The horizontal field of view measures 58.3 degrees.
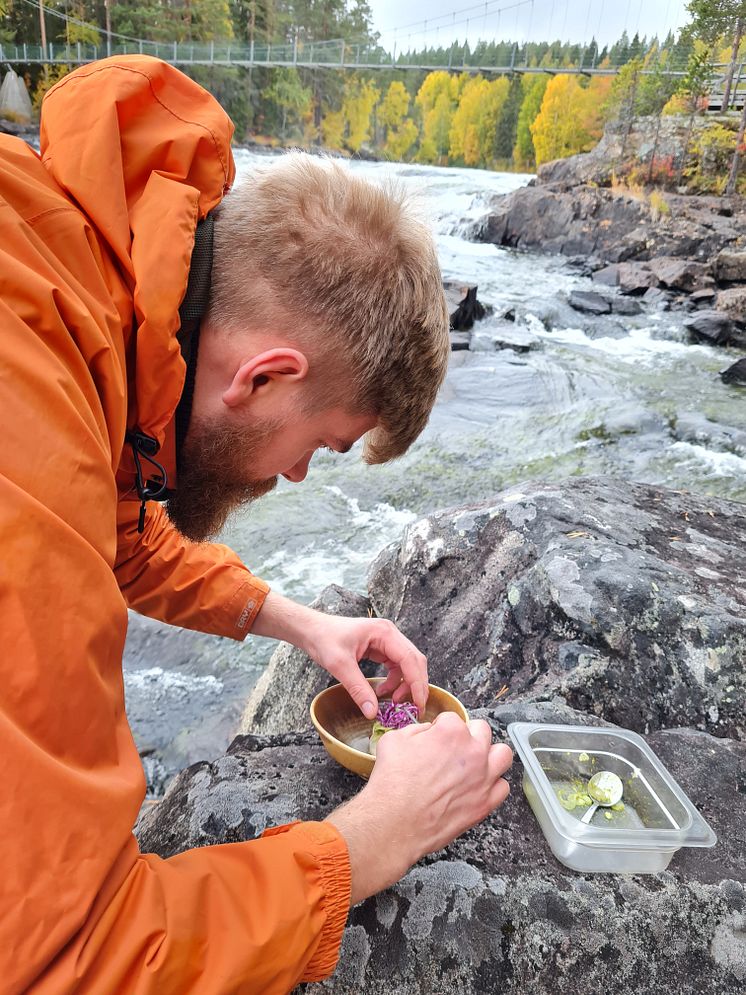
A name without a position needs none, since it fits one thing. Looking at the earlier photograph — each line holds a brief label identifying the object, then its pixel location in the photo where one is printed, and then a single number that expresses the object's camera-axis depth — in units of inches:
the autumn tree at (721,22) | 1042.7
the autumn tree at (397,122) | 1929.9
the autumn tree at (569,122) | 1544.0
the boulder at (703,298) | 531.8
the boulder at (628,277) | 599.2
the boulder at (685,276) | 576.1
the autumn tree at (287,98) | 1316.4
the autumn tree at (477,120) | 2028.9
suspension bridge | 905.5
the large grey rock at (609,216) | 737.0
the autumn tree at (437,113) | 2132.1
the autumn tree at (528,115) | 1881.2
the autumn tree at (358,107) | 1651.1
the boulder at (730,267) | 569.6
